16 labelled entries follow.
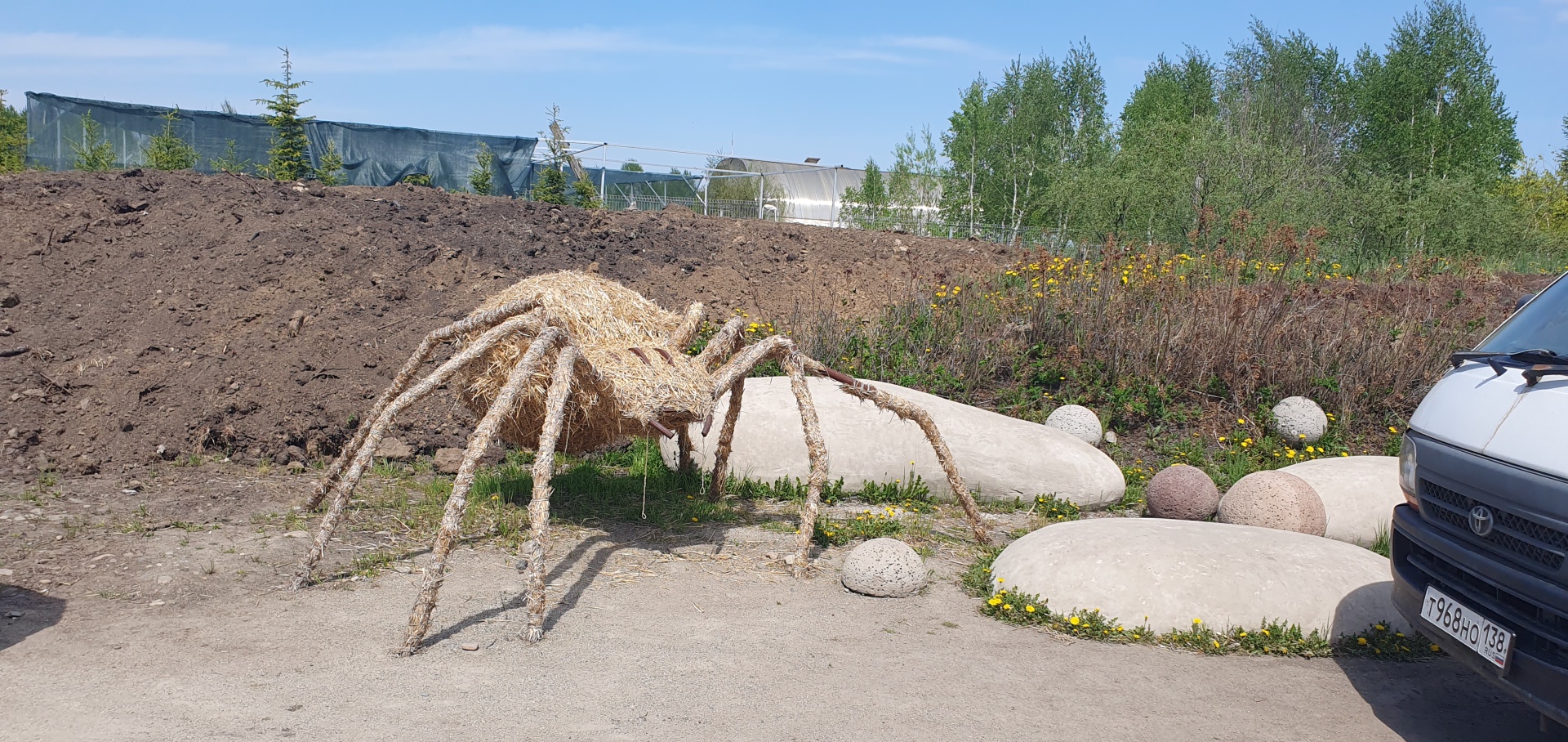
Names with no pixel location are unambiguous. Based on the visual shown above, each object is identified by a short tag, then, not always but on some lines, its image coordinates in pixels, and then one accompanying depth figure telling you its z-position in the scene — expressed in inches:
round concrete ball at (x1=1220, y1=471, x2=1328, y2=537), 239.0
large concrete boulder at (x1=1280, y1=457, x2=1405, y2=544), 252.5
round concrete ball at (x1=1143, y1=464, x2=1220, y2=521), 259.8
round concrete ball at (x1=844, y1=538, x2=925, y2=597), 203.8
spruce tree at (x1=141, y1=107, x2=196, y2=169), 545.3
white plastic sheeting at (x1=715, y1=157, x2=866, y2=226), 1170.6
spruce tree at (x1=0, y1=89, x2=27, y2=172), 563.8
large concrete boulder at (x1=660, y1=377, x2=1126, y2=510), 284.4
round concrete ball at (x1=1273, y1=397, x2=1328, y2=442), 319.6
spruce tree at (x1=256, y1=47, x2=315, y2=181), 567.8
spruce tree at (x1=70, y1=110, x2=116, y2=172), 543.5
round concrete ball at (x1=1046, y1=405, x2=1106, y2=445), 318.3
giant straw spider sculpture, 175.5
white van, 118.9
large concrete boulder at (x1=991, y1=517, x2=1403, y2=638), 186.5
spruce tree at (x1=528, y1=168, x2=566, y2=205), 634.8
